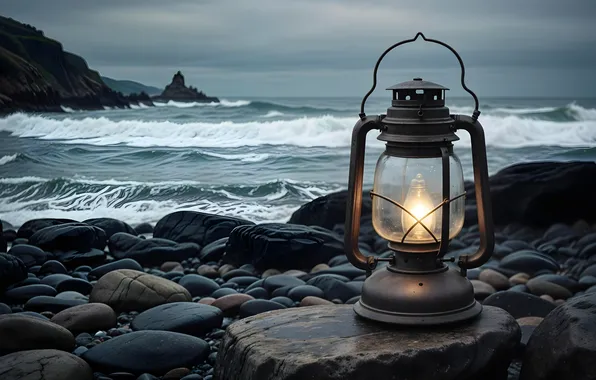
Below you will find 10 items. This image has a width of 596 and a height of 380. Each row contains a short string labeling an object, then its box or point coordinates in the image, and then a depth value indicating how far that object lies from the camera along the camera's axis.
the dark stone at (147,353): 2.95
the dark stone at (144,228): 6.44
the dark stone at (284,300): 3.87
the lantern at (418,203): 2.31
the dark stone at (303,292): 4.04
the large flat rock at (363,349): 2.12
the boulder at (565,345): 2.23
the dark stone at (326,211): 6.04
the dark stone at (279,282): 4.27
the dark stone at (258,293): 4.12
